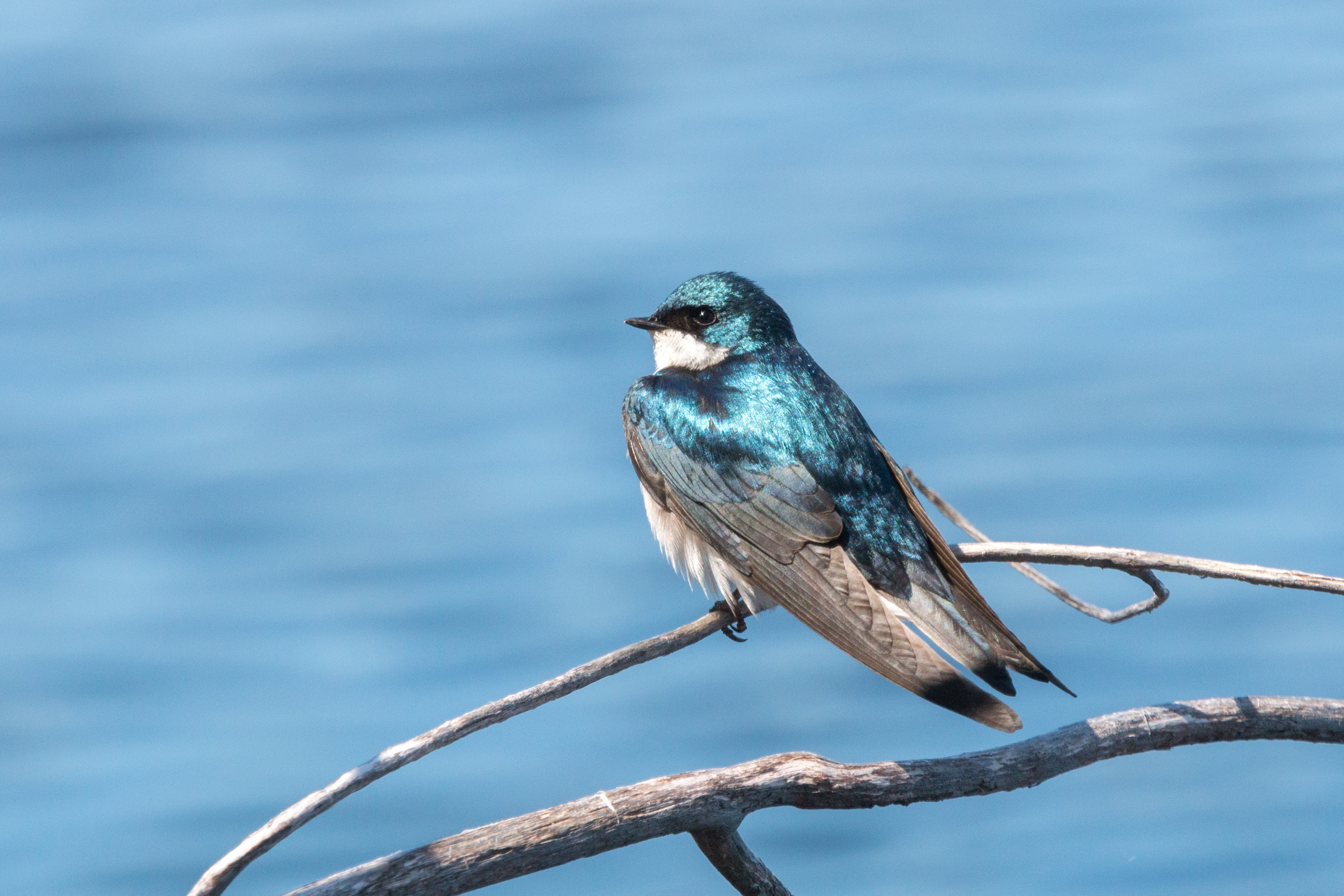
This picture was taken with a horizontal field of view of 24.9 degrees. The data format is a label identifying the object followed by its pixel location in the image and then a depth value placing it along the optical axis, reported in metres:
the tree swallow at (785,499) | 8.45
